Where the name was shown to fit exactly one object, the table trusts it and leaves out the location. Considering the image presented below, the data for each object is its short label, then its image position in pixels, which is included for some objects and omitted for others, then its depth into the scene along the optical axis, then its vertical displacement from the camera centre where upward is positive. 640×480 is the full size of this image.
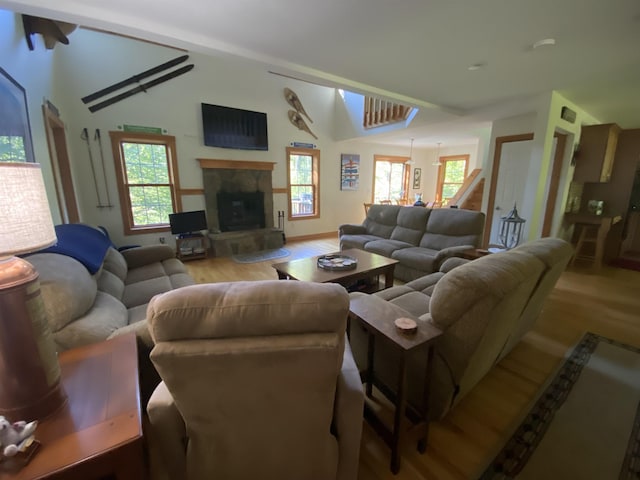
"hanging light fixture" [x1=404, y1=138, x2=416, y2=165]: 7.78 +0.94
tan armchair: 0.75 -0.52
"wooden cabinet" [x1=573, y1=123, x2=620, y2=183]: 3.92 +0.52
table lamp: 0.74 -0.33
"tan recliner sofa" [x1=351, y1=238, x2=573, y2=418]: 1.14 -0.57
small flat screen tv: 4.46 -0.57
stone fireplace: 4.86 -0.35
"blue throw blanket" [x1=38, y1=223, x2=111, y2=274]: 1.63 -0.38
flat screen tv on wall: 4.71 +1.07
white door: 4.00 +0.13
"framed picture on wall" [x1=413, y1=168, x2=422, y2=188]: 8.22 +0.34
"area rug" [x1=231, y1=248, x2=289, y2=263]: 4.56 -1.19
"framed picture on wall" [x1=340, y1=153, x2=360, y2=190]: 6.59 +0.40
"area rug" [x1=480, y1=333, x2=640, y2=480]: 1.24 -1.25
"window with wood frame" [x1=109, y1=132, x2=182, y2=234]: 4.25 +0.13
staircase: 5.56 -0.13
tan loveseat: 1.15 -0.62
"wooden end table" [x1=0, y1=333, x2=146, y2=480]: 0.67 -0.66
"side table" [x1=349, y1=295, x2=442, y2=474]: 1.11 -0.62
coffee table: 2.43 -0.78
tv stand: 4.56 -1.00
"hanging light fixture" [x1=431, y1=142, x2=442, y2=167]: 8.25 +0.83
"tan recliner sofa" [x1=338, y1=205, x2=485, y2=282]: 3.31 -0.69
